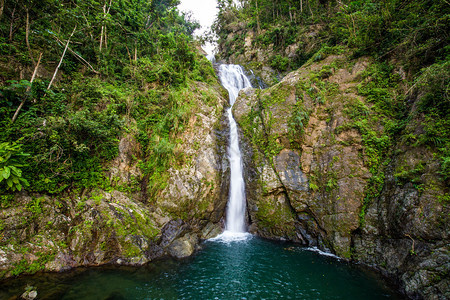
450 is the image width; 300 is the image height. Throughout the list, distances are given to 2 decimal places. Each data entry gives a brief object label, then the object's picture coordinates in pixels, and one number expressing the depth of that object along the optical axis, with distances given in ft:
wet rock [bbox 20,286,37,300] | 13.80
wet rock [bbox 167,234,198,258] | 23.00
